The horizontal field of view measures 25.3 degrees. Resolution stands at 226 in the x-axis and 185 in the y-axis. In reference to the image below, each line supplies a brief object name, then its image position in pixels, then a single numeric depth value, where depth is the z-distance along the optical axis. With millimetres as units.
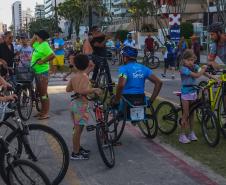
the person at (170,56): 21047
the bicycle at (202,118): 7395
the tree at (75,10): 63562
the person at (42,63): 9945
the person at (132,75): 7520
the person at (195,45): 22594
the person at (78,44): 29081
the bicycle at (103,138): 6441
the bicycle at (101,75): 12117
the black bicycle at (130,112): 7547
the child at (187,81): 7605
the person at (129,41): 23686
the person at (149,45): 26828
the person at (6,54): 12062
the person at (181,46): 21488
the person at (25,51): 14453
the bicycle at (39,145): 5148
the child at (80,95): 6820
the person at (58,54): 21691
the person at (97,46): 12609
